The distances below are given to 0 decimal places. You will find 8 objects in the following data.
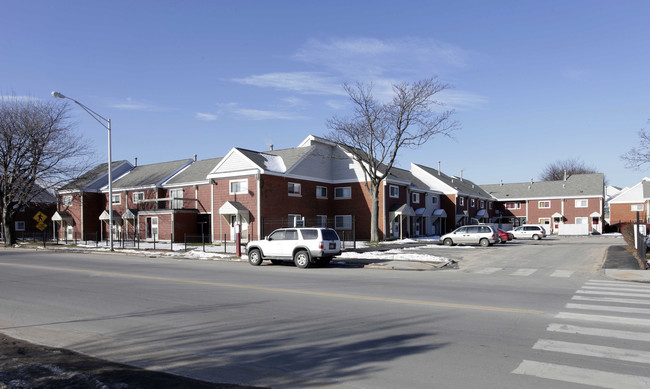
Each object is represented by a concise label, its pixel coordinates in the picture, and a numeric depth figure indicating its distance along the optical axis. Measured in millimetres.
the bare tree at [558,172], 106188
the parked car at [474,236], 34000
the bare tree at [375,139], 38619
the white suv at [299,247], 20922
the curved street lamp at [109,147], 31472
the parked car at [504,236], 39900
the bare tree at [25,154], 39750
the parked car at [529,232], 48062
